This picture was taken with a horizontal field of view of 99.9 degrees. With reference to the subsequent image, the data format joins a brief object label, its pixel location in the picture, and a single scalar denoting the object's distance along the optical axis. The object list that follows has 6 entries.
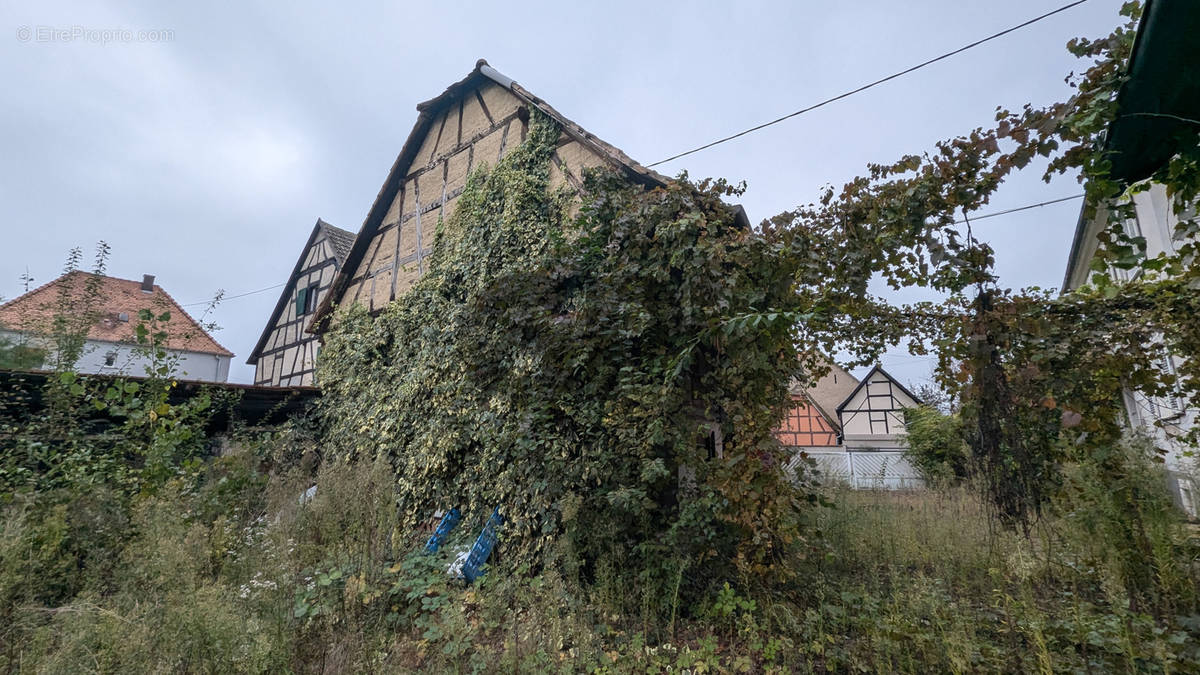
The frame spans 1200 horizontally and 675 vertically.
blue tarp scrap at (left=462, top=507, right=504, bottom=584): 4.49
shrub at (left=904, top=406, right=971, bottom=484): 11.83
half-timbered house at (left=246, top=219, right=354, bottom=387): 12.55
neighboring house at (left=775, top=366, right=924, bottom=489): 21.45
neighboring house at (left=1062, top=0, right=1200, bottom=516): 1.53
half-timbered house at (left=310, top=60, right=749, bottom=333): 7.20
